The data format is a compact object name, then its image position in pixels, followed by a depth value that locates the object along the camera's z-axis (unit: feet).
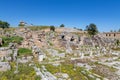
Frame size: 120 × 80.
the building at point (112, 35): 163.76
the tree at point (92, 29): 153.96
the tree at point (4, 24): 164.67
